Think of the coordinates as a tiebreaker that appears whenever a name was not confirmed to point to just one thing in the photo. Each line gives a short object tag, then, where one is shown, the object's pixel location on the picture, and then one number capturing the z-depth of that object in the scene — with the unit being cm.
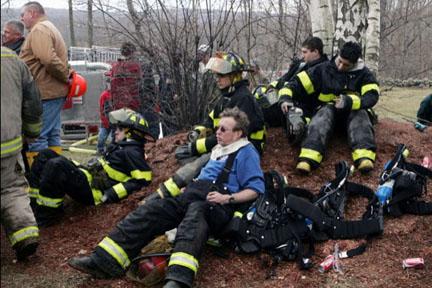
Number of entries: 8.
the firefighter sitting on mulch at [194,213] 390
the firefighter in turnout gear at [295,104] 605
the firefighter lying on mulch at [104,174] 527
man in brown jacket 650
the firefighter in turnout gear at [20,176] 358
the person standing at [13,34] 679
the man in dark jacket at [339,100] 574
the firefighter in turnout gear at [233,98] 548
